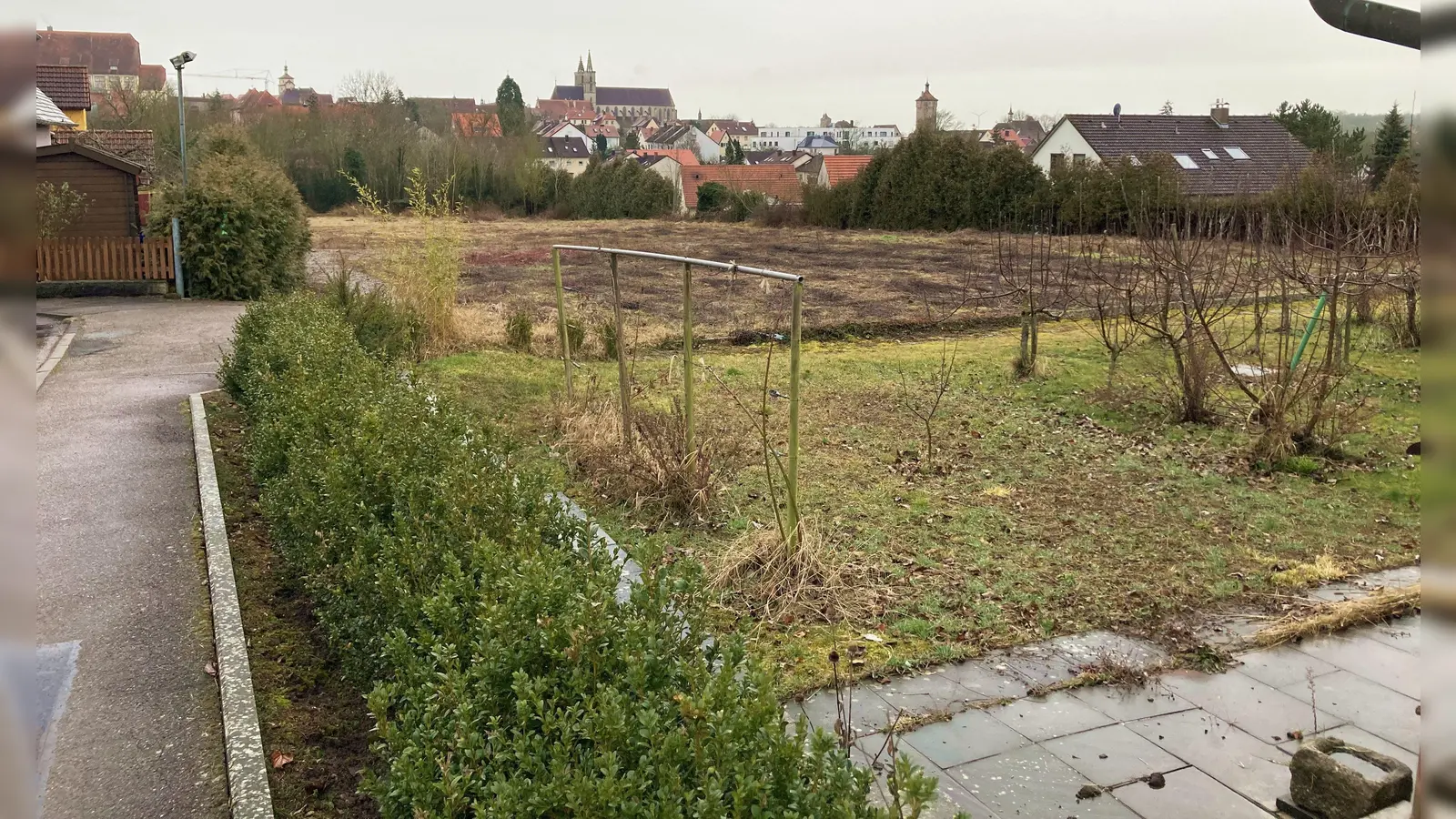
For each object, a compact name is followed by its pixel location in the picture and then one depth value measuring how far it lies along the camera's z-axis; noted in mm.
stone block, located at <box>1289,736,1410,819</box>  3490
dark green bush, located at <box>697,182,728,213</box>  46781
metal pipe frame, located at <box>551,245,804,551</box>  5602
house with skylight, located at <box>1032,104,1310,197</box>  37344
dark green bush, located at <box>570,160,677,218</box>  47406
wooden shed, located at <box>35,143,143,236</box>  19203
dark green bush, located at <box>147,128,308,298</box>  18844
